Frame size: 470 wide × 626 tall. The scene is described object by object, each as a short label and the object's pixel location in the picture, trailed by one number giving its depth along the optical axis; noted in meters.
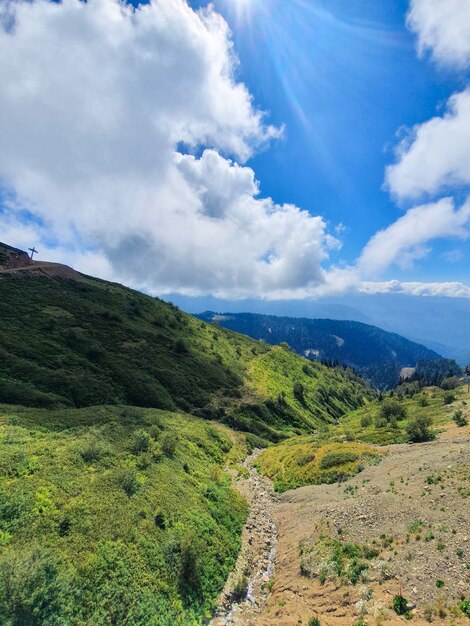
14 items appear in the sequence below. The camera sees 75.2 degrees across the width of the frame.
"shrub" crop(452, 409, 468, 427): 50.48
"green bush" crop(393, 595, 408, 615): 18.62
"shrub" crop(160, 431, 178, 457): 40.88
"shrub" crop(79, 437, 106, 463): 32.03
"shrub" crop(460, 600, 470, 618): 16.89
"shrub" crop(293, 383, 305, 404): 111.94
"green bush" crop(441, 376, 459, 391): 159.43
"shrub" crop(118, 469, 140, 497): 29.80
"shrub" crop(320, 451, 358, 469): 46.05
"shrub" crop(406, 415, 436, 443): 49.19
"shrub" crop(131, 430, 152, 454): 38.06
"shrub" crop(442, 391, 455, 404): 84.12
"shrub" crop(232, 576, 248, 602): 25.64
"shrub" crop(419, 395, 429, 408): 92.78
